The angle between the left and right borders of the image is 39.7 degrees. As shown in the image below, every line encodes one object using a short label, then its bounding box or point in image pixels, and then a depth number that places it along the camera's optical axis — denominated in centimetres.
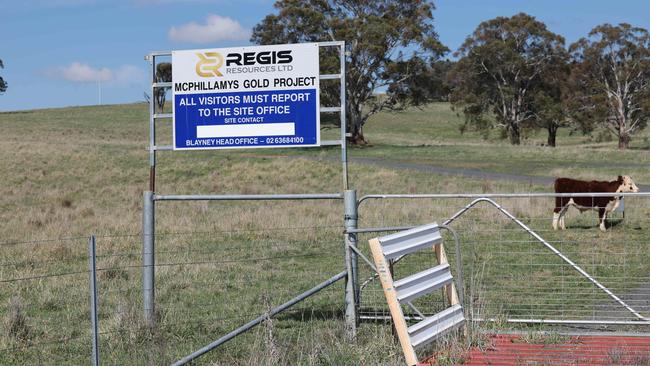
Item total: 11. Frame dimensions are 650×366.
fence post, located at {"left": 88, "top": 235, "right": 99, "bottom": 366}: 607
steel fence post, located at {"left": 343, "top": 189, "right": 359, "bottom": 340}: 788
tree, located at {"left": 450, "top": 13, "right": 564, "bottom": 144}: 6794
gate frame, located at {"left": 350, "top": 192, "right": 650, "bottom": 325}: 798
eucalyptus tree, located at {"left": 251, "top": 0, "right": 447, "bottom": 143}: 5866
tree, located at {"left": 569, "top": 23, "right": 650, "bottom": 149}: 6575
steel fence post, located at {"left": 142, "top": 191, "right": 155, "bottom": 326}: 821
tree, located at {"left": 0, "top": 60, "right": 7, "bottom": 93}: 9523
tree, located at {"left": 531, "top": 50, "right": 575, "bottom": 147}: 6719
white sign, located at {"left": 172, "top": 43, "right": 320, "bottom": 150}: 850
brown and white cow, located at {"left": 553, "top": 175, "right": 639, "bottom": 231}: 1756
